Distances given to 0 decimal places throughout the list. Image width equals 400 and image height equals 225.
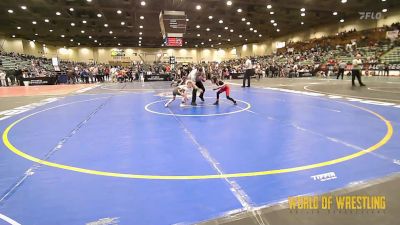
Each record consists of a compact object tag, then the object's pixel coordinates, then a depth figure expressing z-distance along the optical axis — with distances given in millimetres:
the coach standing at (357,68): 15750
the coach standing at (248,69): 16966
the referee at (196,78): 10734
